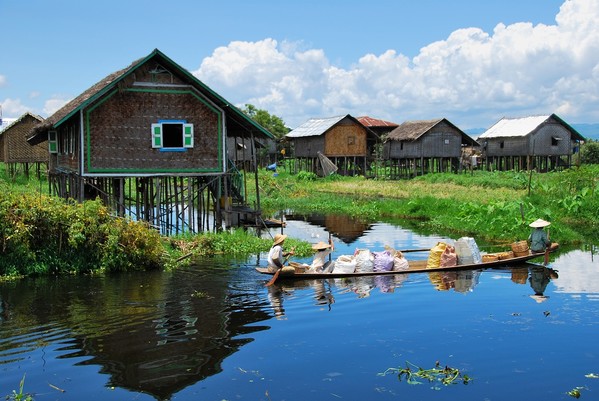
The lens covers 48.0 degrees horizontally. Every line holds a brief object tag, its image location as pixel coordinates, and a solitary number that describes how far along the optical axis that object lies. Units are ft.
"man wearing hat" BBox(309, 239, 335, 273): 50.41
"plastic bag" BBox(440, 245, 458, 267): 52.44
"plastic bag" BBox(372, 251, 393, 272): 51.31
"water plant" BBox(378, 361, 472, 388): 30.17
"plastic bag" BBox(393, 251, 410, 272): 52.16
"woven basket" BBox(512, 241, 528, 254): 54.96
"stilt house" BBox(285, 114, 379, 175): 158.51
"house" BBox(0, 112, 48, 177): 132.05
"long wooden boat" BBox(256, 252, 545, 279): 49.85
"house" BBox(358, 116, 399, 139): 193.57
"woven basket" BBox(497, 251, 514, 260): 55.67
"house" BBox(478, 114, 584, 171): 158.61
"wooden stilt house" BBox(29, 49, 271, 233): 65.10
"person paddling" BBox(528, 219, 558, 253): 55.93
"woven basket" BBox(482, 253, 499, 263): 55.11
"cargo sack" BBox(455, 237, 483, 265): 52.65
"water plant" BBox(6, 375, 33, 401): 26.94
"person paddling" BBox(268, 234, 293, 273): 49.60
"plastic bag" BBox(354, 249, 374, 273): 50.75
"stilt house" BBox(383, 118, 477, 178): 155.43
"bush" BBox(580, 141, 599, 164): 187.42
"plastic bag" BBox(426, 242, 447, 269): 53.16
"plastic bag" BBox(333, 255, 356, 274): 50.52
